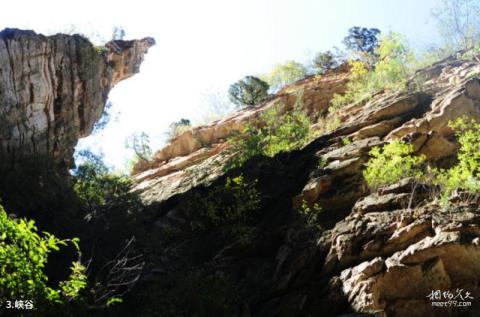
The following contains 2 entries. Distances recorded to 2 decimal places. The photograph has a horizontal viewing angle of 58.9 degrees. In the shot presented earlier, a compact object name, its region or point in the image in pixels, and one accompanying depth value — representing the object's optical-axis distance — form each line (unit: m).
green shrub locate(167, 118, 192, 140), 34.16
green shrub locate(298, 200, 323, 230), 12.96
